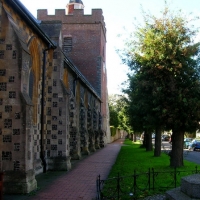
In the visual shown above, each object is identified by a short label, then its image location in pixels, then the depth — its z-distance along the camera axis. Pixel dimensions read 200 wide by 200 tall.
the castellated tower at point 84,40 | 37.69
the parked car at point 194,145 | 36.94
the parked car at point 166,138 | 73.36
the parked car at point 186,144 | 42.75
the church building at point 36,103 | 9.31
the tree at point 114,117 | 69.47
